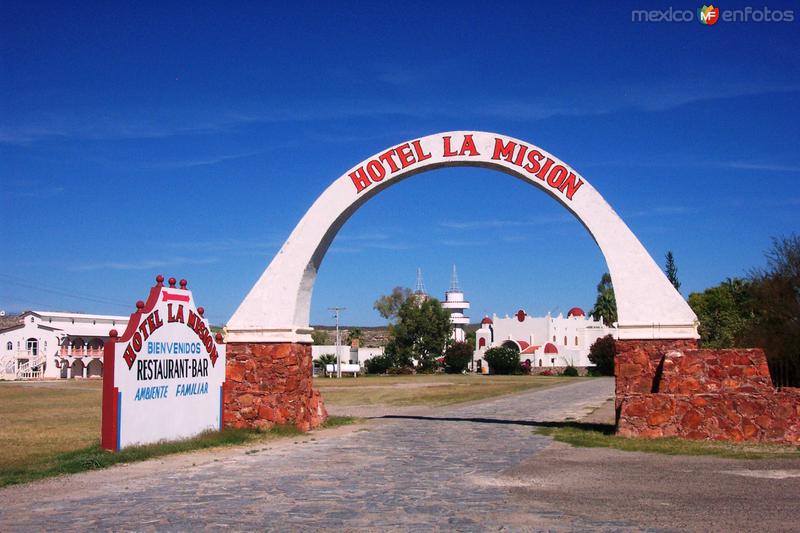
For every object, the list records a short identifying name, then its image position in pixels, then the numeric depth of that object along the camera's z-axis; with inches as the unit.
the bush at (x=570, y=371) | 2709.2
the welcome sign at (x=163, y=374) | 488.4
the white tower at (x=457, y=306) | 3805.6
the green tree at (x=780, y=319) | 925.8
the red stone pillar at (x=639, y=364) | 582.9
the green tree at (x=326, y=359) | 2989.7
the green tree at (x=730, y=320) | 1203.9
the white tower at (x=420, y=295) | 3411.2
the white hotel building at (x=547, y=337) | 3137.3
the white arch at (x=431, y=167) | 586.9
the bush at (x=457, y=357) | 2903.5
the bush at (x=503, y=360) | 2856.8
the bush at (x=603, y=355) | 2645.2
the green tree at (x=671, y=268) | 2896.2
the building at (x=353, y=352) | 3221.0
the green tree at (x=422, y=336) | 3009.4
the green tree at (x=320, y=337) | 4377.0
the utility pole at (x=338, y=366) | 2677.2
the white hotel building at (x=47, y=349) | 2719.0
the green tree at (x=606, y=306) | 3476.9
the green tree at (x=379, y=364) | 2970.0
